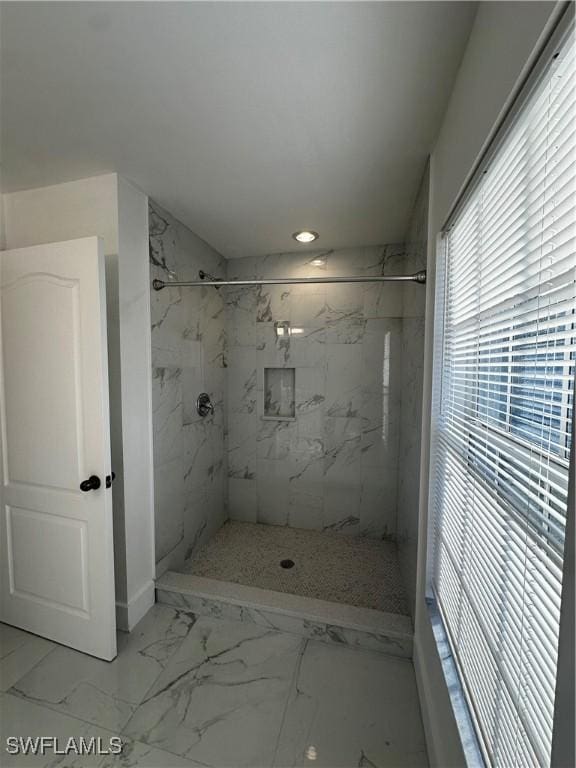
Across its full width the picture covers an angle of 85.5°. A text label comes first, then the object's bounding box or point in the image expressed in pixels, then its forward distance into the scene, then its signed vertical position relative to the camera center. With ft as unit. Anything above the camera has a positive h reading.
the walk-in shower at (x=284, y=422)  6.55 -1.42
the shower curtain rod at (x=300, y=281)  4.94 +1.63
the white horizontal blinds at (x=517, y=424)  1.72 -0.41
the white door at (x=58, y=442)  4.88 -1.22
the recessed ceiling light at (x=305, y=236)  7.44 +3.25
